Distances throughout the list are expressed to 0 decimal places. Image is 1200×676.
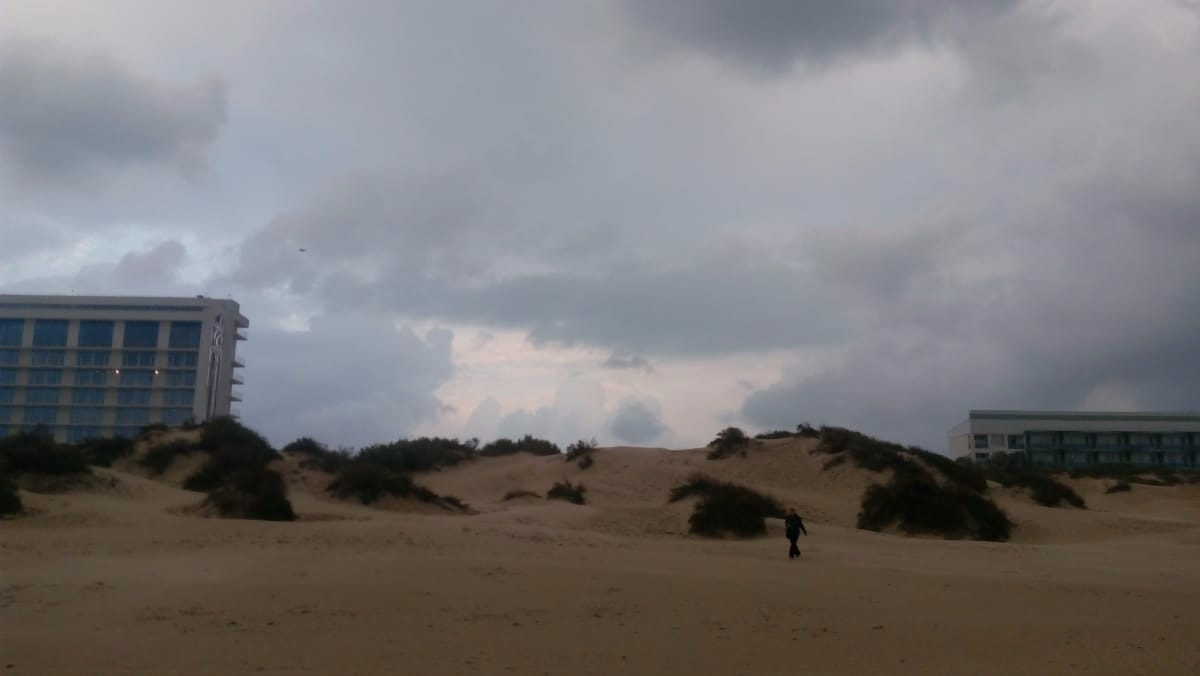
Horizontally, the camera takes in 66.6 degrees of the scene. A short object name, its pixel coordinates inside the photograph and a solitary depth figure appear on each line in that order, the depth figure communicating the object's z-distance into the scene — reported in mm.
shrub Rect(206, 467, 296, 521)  22781
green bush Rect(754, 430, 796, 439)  42456
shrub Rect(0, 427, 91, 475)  24422
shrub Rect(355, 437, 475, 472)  41594
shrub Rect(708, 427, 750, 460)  40562
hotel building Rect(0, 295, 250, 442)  83938
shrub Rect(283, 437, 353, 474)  33219
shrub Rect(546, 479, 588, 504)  34062
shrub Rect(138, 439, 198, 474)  33250
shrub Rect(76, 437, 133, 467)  33375
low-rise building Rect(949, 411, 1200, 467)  85562
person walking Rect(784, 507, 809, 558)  19750
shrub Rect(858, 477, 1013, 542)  27109
